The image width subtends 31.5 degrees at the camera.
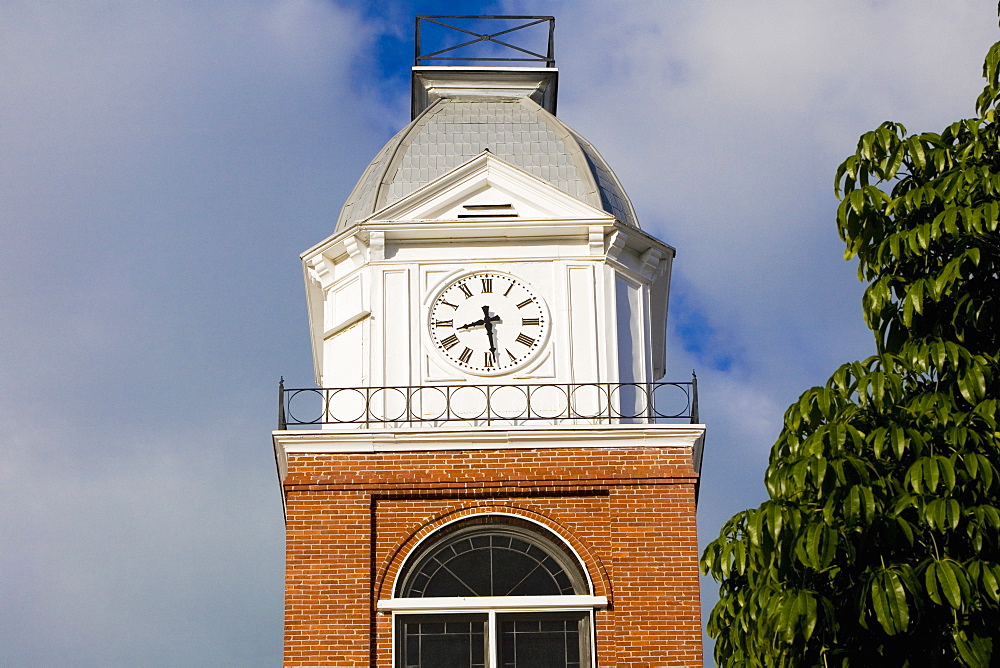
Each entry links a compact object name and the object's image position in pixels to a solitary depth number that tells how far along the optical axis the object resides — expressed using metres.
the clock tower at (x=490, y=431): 22.59
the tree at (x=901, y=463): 13.52
